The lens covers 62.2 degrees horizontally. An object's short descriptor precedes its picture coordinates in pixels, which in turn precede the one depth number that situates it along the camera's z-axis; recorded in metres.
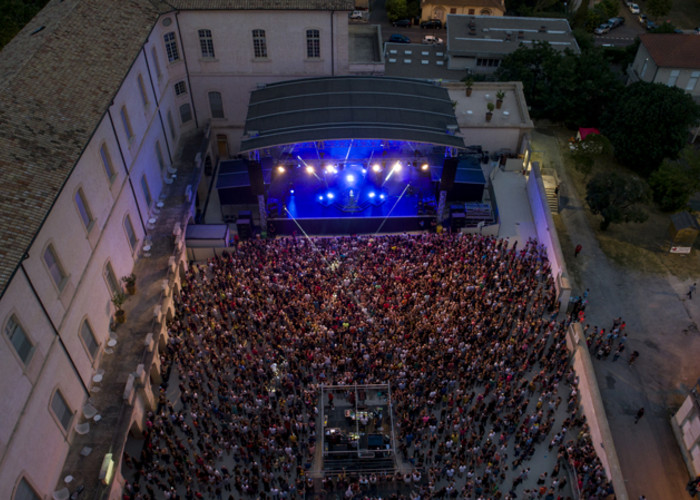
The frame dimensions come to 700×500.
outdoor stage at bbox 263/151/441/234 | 44.19
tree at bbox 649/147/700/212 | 44.94
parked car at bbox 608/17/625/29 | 76.36
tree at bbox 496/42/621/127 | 54.06
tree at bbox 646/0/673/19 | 74.50
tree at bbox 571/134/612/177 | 47.34
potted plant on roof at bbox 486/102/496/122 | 49.27
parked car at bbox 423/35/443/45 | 72.06
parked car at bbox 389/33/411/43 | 72.06
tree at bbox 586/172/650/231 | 42.53
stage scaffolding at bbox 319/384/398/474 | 29.53
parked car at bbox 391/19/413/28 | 76.00
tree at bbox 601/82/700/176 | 48.12
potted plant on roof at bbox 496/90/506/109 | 50.59
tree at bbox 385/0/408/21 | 75.11
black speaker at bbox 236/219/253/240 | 42.47
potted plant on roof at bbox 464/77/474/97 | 52.41
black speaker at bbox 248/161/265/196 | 41.56
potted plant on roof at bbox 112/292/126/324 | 32.47
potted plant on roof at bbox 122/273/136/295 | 34.03
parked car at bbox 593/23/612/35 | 75.50
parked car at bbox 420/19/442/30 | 75.38
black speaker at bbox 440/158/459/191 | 41.97
